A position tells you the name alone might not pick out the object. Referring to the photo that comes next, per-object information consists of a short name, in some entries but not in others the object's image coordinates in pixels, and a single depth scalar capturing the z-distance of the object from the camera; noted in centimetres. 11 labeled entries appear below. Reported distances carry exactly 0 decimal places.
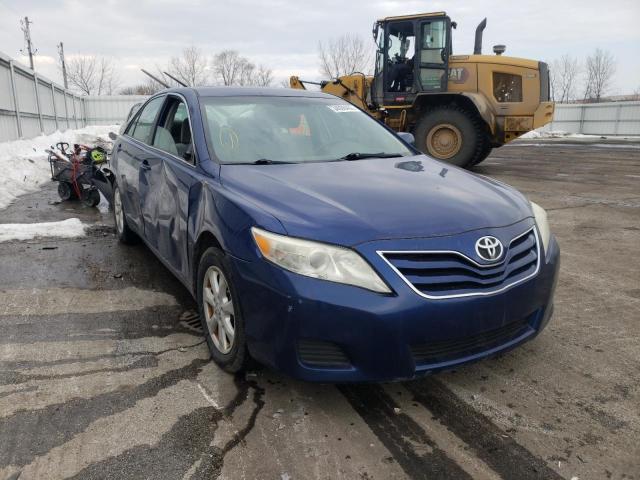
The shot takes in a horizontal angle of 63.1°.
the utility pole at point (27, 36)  4875
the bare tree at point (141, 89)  4937
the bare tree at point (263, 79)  5560
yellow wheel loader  1109
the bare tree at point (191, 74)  5112
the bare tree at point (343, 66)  4737
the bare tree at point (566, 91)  6481
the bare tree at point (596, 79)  6456
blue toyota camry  222
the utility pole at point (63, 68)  5359
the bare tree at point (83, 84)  5456
